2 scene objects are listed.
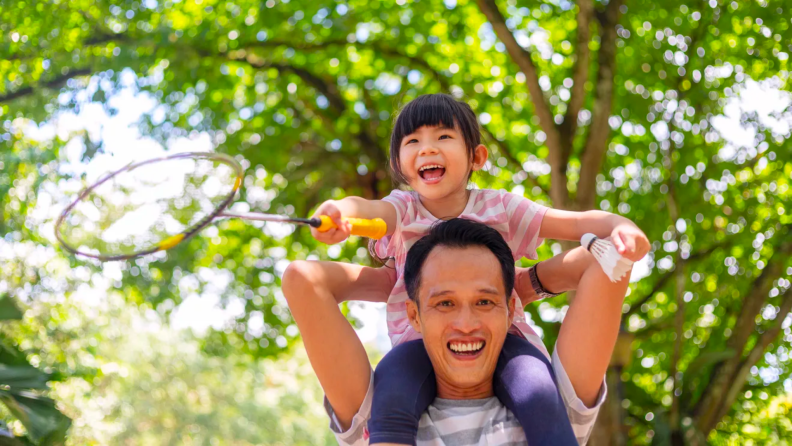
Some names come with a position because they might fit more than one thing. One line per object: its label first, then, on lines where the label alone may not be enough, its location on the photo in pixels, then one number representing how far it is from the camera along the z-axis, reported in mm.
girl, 1834
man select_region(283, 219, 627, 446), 1938
